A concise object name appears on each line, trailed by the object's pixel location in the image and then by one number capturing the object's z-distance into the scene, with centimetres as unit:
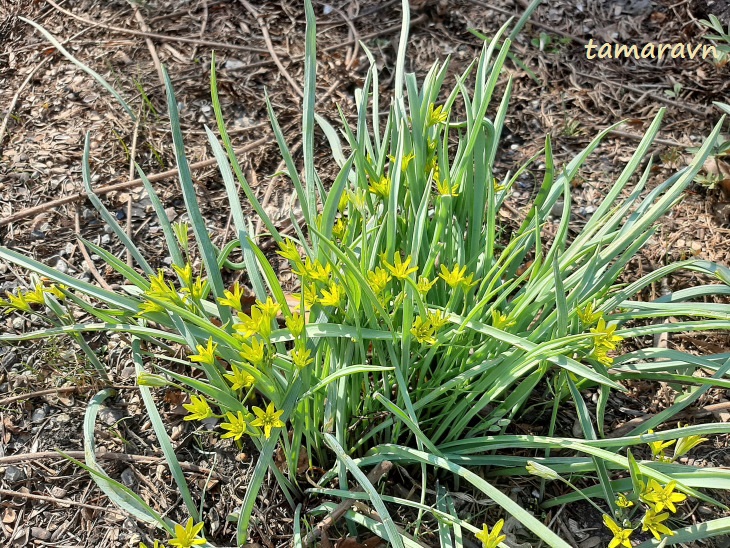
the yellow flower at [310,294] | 43
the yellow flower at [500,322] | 45
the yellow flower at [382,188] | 49
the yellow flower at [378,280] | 43
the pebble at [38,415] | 58
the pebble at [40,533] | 52
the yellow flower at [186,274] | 43
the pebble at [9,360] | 61
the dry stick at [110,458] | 54
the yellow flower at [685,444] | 44
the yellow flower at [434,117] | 51
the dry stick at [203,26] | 87
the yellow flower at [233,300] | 40
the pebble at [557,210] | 75
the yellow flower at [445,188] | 49
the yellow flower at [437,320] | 43
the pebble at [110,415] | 57
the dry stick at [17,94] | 78
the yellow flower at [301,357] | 41
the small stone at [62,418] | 57
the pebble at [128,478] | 54
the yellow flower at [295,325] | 40
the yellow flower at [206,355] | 39
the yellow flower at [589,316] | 44
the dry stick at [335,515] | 47
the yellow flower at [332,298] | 42
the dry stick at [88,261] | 64
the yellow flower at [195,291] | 43
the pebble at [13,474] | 55
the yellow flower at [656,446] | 43
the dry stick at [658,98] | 83
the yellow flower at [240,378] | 40
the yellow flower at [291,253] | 42
